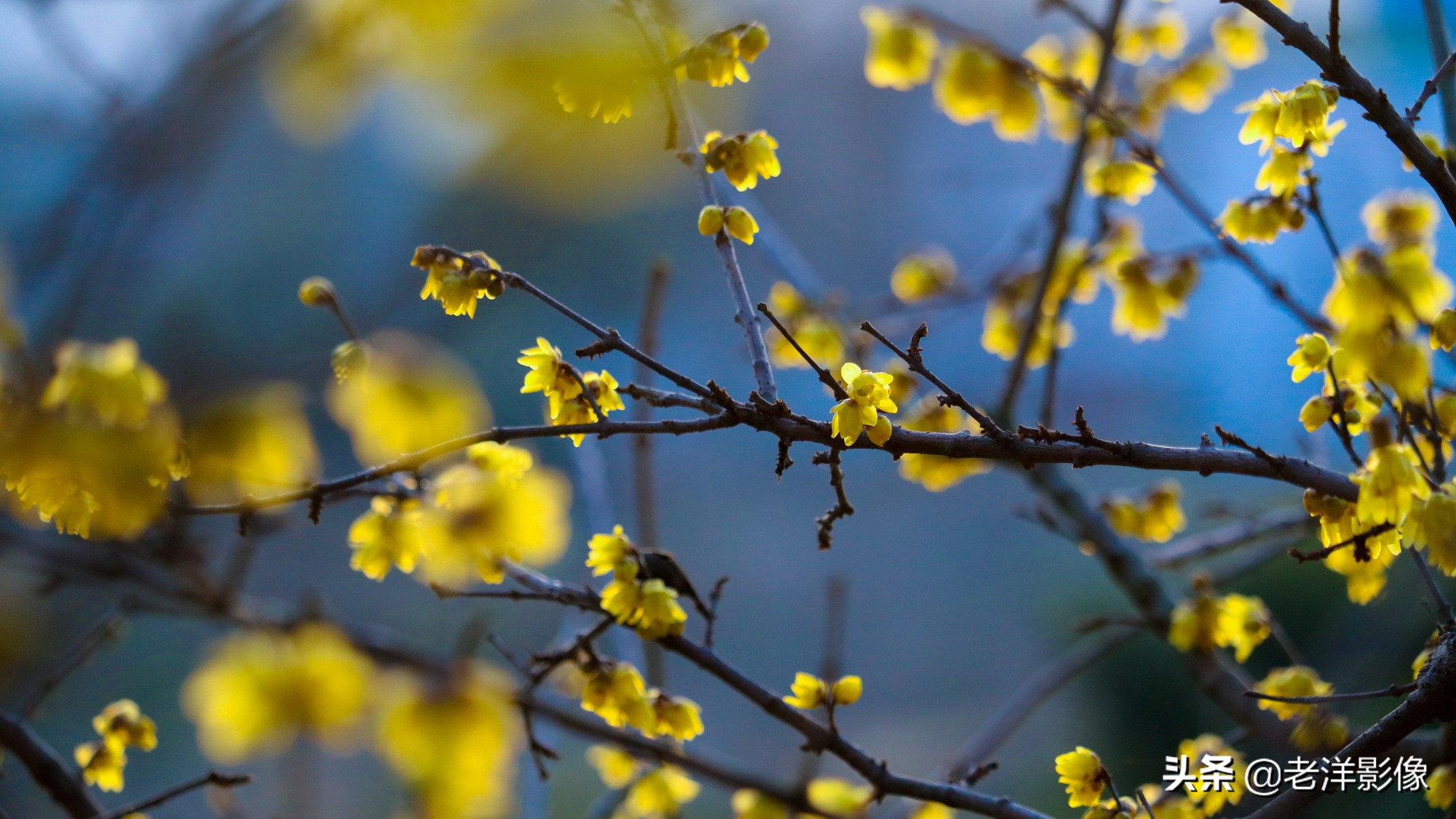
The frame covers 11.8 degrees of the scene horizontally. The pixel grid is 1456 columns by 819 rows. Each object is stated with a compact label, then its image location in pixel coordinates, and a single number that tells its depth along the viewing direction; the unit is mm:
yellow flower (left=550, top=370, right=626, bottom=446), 2060
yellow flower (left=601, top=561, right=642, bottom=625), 2050
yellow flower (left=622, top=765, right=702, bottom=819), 2120
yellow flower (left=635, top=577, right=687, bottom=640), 2051
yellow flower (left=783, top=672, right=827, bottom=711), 2086
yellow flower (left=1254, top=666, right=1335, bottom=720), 2121
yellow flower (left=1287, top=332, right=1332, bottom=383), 2060
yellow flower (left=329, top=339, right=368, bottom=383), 2038
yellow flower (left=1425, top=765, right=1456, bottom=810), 2066
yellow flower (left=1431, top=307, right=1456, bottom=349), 2051
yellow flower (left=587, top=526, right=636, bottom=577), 2058
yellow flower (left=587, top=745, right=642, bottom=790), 2142
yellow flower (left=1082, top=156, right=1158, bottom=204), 2178
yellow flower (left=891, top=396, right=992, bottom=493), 2155
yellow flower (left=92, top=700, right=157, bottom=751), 2111
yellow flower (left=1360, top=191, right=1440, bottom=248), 2148
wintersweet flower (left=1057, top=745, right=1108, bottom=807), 2081
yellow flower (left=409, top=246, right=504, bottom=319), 2050
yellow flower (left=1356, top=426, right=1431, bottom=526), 2012
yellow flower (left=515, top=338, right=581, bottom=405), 2053
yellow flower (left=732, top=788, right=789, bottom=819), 2101
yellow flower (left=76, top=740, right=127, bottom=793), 2106
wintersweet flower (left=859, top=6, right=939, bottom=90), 2200
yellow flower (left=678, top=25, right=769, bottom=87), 2087
